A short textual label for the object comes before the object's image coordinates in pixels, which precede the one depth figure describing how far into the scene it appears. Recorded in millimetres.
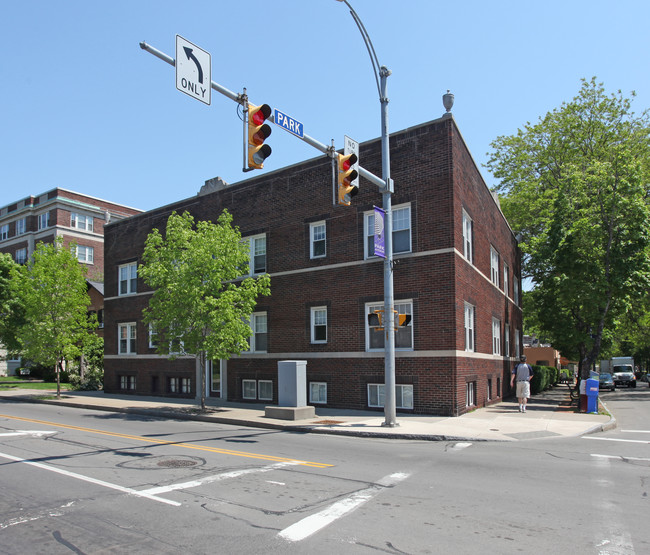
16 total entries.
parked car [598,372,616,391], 43812
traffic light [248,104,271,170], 9188
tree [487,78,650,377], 22422
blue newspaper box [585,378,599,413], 18688
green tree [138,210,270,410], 17969
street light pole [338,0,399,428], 14422
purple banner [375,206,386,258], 14543
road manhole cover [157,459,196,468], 9586
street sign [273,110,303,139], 10489
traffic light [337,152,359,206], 12180
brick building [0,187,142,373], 56000
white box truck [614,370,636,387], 54344
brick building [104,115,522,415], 17359
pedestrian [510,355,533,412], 18359
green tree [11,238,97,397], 26531
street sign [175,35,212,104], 8165
